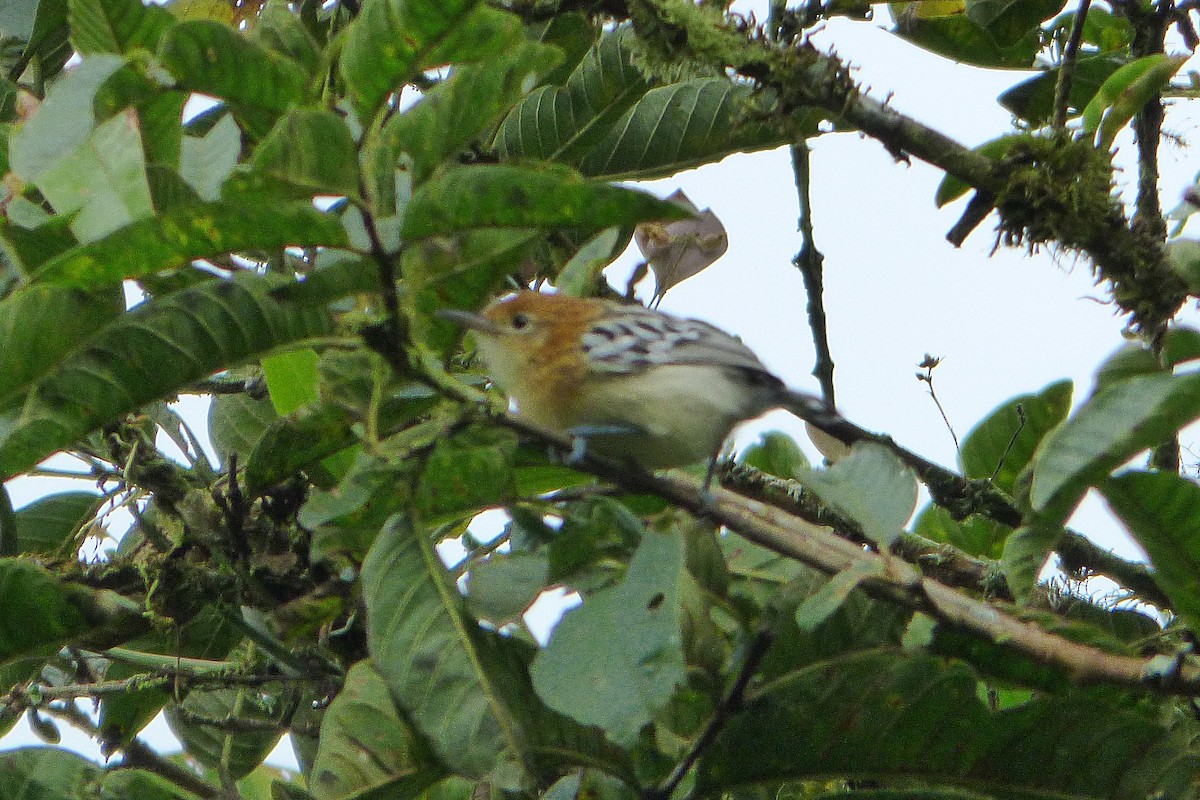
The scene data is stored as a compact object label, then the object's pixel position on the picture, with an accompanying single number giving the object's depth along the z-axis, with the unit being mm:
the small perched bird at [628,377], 6871
